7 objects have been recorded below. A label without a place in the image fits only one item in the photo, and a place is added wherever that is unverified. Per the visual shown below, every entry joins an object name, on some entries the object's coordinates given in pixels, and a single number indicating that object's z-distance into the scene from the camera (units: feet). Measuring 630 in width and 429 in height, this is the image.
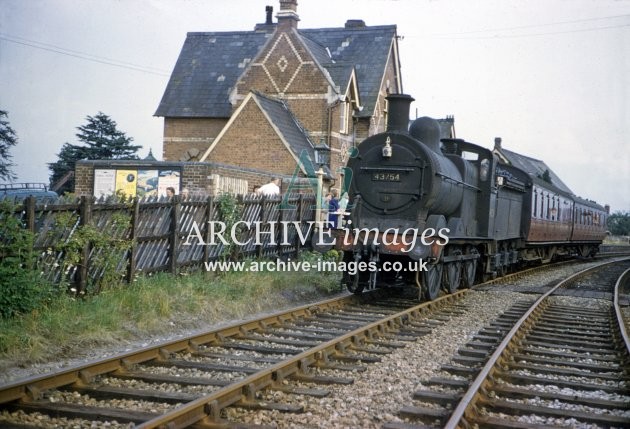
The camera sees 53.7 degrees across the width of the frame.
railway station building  83.92
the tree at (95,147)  115.55
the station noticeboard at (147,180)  52.85
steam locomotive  35.17
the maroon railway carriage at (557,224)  61.98
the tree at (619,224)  237.25
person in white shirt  50.34
